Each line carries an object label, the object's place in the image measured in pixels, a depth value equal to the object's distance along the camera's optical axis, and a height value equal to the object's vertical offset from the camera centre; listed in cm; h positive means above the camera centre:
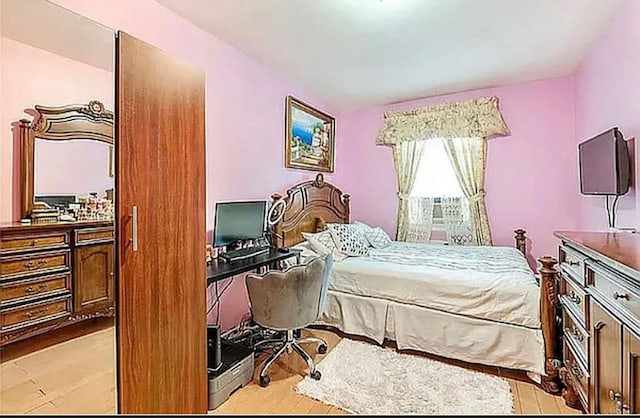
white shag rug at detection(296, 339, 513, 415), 211 -112
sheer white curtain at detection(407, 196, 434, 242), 461 -13
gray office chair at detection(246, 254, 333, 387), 238 -58
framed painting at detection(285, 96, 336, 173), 392 +85
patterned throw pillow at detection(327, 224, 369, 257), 354 -30
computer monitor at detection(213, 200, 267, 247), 278 -9
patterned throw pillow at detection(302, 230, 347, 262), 344 -33
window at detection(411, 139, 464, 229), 450 +39
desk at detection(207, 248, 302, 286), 234 -39
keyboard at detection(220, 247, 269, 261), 278 -34
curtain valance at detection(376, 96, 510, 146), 422 +104
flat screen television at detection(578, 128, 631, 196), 242 +30
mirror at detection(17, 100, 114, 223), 174 +25
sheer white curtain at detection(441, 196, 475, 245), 442 -14
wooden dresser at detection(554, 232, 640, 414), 125 -47
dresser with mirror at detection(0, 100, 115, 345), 168 -5
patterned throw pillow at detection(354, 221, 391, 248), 406 -31
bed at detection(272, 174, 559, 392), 243 -70
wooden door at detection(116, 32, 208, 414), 153 -9
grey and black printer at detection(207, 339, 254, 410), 213 -99
